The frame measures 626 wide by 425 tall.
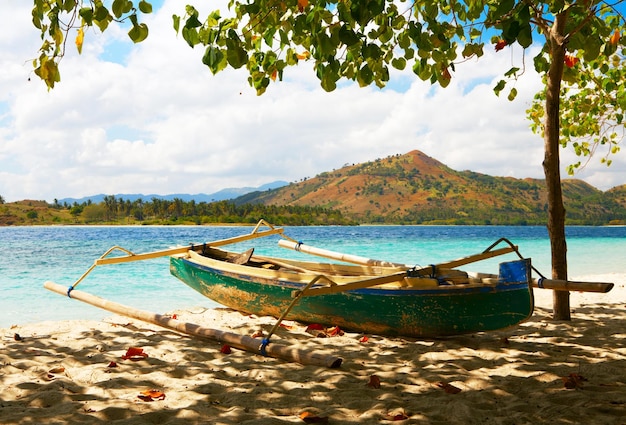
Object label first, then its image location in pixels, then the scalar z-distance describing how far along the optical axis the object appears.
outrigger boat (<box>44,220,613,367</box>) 4.87
